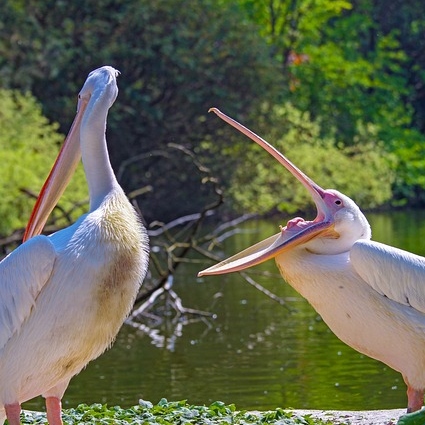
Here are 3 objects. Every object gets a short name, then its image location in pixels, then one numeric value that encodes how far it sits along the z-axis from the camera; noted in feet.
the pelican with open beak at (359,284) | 35.22
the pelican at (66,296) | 31.91
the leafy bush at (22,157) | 109.91
